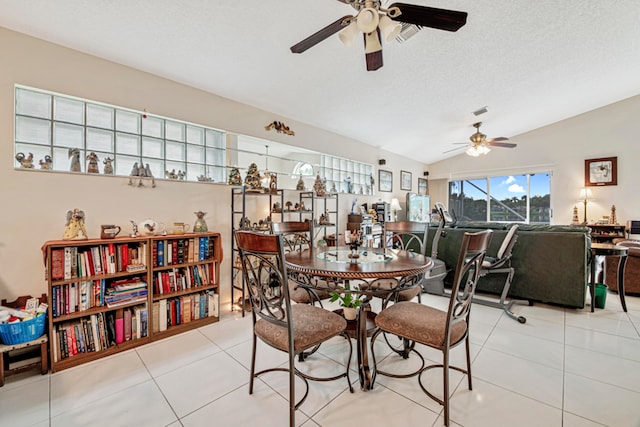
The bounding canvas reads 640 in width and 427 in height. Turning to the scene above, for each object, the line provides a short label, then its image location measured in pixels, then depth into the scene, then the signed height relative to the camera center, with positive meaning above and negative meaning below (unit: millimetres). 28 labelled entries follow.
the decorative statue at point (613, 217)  5117 -21
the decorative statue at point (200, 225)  2801 -105
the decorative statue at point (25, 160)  2035 +420
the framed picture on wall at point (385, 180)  5785 +785
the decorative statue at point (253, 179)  3078 +428
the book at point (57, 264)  1937 -360
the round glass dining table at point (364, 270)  1556 -327
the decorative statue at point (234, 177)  3160 +454
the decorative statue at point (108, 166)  2391 +441
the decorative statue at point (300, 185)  3952 +450
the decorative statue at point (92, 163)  2305 +450
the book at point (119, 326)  2211 -929
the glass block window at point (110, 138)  2113 +724
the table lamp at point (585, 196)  5449 +408
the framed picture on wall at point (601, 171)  5270 +905
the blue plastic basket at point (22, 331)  1738 -779
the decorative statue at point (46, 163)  2119 +415
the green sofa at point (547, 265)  2898 -560
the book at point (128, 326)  2254 -944
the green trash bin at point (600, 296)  3022 -912
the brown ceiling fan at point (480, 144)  5039 +1388
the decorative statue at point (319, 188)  4012 +415
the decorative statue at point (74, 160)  2244 +465
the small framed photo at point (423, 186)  7363 +826
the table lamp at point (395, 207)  6022 +197
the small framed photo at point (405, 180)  6555 +885
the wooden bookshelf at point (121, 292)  1973 -666
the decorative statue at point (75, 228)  2066 -103
